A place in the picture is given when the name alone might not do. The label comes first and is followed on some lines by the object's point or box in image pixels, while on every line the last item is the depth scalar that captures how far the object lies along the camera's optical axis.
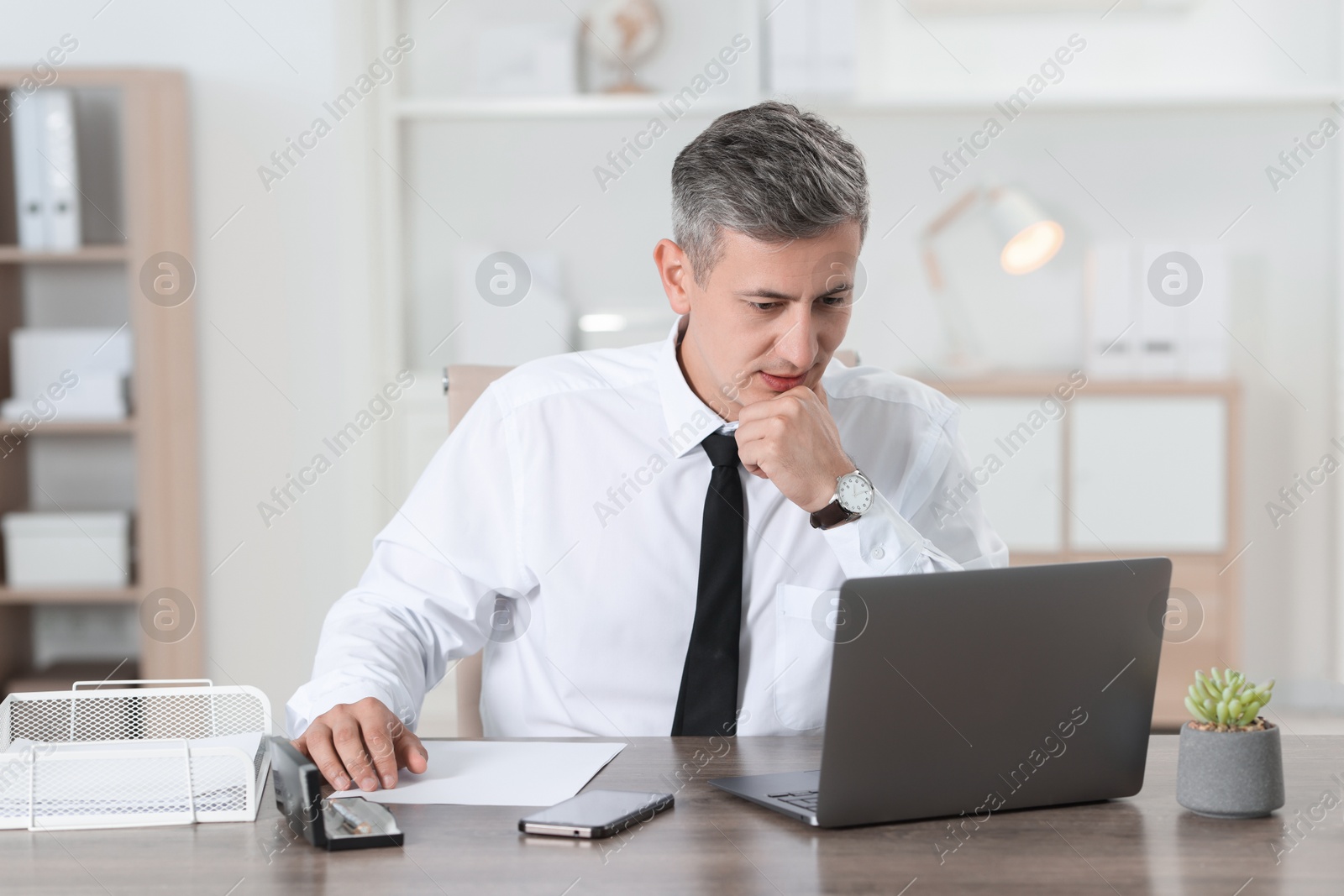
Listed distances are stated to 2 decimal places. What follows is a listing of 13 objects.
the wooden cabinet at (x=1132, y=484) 5.34
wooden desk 2.84
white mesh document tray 3.29
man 3.88
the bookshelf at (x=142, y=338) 5.18
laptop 3.11
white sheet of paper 3.49
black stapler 3.09
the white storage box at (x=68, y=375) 5.20
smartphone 3.14
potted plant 3.29
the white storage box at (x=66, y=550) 5.21
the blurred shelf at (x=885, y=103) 5.42
